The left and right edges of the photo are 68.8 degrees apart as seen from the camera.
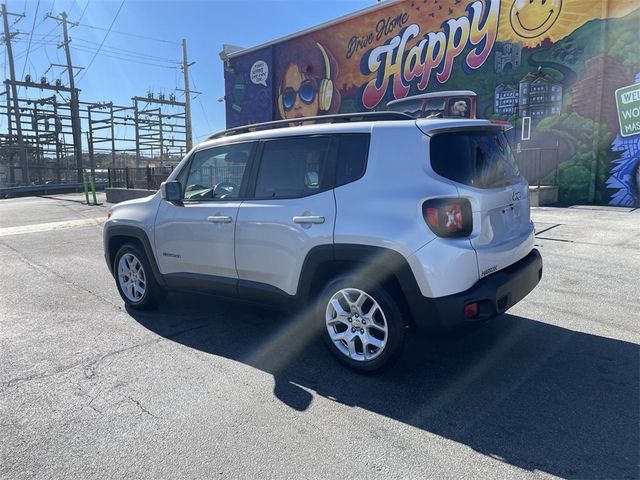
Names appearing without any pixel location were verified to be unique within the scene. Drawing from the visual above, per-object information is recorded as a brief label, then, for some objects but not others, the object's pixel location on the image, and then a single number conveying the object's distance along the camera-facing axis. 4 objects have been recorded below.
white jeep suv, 3.09
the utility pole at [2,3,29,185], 30.98
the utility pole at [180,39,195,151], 35.50
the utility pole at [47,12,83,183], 32.88
